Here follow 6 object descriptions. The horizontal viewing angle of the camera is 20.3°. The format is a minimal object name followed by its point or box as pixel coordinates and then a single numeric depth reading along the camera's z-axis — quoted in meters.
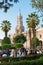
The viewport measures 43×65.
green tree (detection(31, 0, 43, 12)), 15.04
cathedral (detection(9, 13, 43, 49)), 45.40
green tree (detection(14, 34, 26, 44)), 42.81
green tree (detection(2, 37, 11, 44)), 37.35
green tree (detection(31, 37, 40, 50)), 36.15
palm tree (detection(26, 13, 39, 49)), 36.69
